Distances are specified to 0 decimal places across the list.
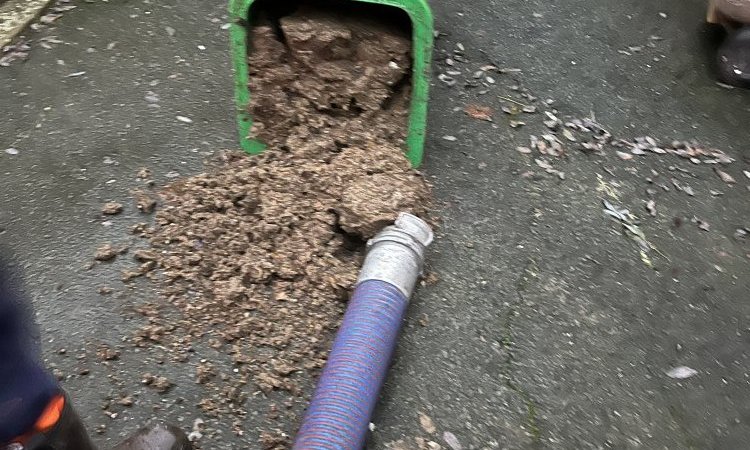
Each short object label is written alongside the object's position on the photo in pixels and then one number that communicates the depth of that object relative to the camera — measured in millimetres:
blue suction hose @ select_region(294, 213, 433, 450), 1672
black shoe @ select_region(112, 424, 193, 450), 1708
